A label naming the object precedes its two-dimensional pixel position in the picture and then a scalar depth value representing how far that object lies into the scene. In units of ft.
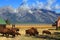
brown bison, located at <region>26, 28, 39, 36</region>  144.36
